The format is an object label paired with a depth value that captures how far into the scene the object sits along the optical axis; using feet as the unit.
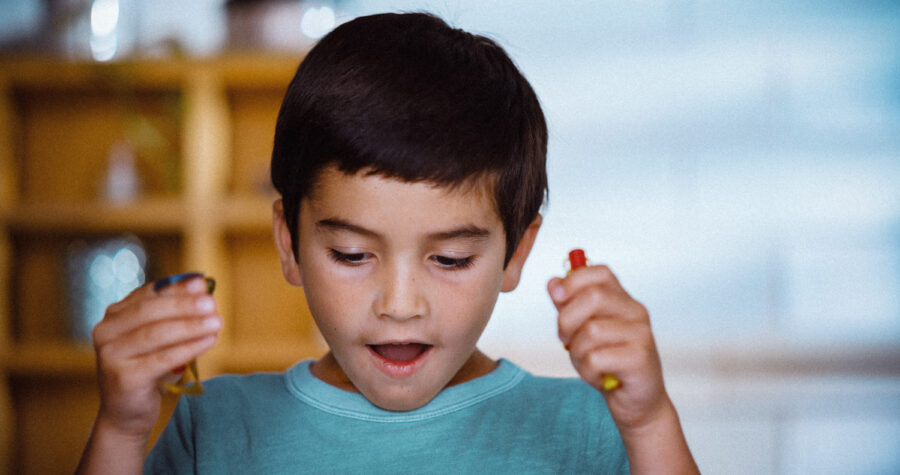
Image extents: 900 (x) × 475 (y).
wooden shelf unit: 7.50
